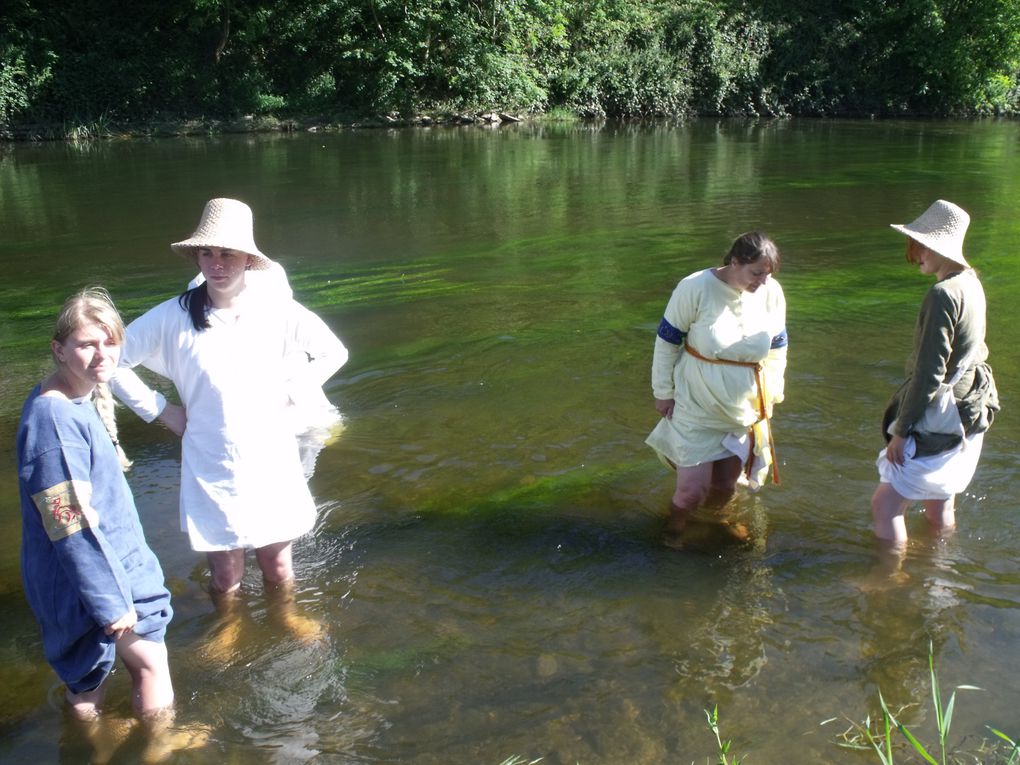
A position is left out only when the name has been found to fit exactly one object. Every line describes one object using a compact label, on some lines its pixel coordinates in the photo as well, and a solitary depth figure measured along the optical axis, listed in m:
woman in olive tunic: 3.85
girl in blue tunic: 2.96
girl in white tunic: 3.79
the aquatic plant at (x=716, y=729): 3.15
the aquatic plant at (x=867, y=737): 3.48
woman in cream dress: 4.50
